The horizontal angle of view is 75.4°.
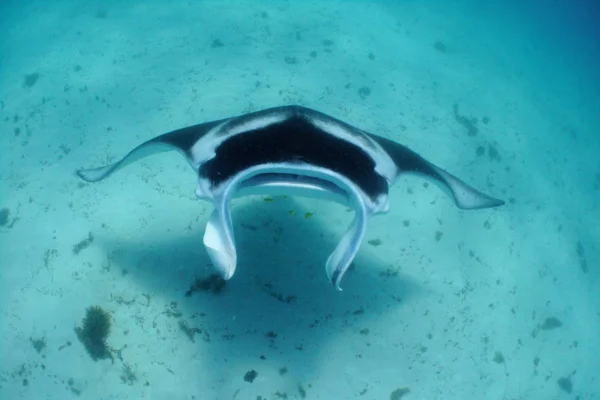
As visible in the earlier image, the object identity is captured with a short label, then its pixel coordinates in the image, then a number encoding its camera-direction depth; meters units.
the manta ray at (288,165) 2.69
